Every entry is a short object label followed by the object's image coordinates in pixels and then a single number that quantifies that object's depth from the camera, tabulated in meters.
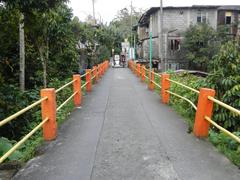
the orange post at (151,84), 8.61
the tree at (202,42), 20.76
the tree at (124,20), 50.36
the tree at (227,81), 4.20
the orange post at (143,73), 11.12
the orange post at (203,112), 3.52
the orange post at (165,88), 6.31
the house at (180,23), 22.52
